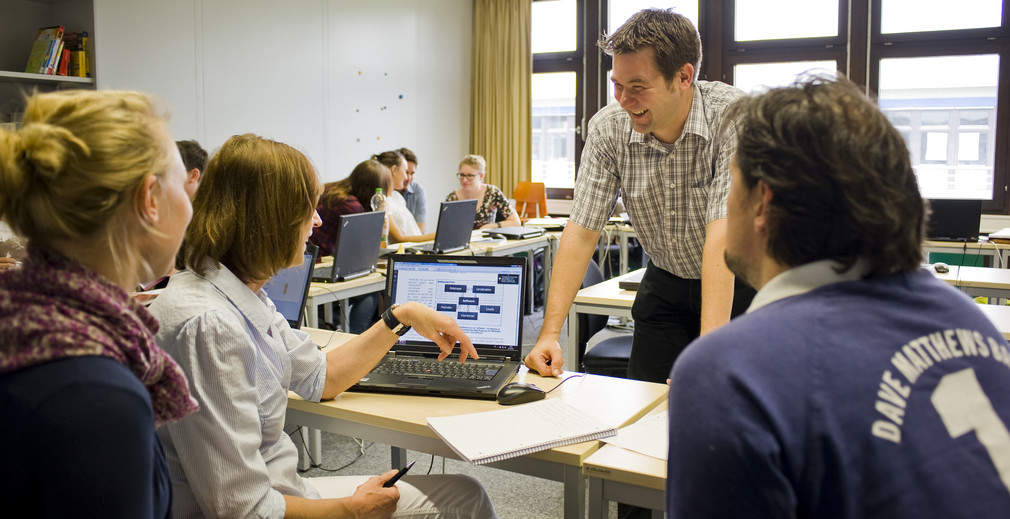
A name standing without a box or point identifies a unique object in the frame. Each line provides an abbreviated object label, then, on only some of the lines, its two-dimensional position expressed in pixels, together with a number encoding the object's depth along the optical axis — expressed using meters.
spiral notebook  1.44
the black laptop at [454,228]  4.42
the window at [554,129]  8.41
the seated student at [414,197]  6.17
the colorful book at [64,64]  4.56
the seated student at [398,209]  5.07
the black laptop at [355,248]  3.55
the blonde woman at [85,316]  0.79
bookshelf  4.46
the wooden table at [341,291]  3.39
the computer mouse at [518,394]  1.70
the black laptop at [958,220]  5.10
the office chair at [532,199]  7.69
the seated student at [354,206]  4.25
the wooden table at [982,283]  3.54
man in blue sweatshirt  0.71
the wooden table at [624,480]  1.37
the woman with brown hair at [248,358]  1.27
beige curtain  8.33
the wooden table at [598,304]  3.14
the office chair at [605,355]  3.08
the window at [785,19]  7.34
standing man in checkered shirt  1.88
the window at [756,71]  7.54
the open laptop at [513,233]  5.61
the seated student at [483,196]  6.18
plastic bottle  4.40
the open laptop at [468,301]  2.00
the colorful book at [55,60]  4.47
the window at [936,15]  6.79
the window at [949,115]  6.92
